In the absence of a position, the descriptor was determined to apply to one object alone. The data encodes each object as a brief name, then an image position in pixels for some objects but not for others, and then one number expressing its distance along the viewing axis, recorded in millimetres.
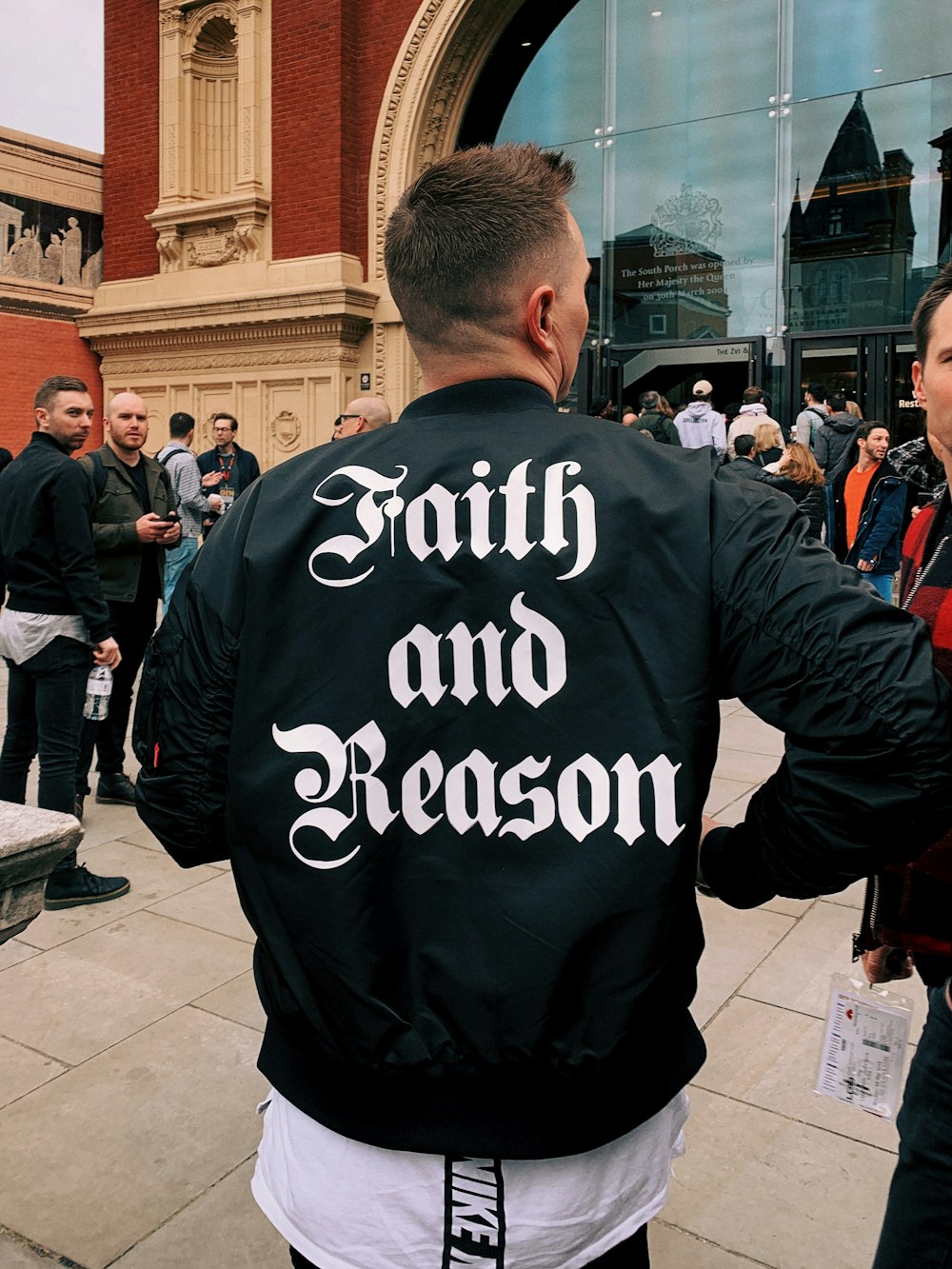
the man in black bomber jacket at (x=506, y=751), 1164
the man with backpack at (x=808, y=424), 11227
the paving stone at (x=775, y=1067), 2869
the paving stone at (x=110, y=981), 3332
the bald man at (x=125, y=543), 5305
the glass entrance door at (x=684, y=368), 14210
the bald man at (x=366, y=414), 5737
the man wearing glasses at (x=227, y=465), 10203
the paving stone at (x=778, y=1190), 2408
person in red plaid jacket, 1520
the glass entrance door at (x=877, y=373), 13164
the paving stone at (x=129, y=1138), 2502
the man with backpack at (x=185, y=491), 8812
